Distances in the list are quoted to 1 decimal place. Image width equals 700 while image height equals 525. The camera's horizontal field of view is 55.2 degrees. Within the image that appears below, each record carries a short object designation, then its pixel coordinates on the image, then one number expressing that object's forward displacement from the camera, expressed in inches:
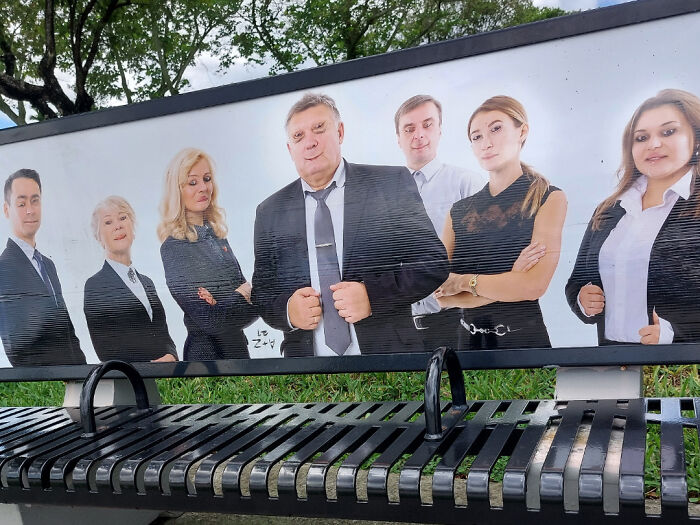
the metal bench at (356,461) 49.5
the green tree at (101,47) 235.5
